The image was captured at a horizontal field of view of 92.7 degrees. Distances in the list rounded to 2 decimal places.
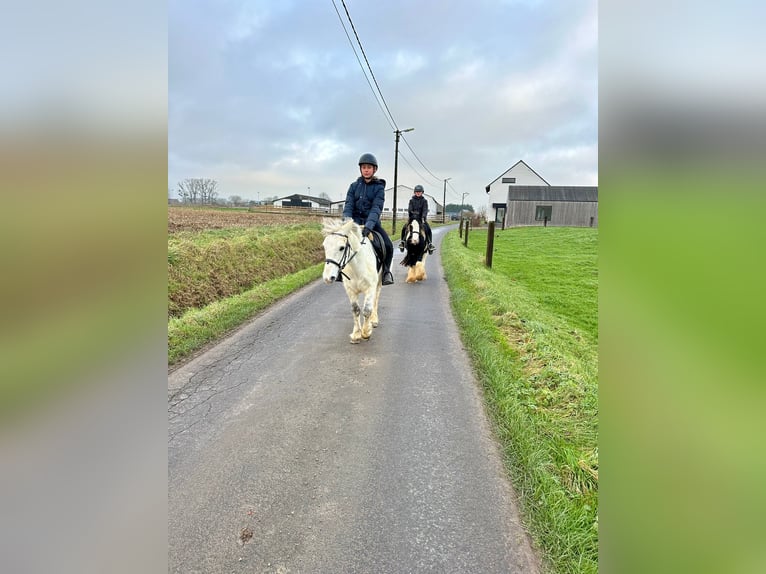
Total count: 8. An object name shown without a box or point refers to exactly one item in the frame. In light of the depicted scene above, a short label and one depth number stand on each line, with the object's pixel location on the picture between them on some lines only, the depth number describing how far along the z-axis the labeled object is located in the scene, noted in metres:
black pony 9.62
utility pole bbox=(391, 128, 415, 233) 27.55
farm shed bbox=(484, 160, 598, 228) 31.41
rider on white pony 5.86
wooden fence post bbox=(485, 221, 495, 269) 12.40
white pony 4.84
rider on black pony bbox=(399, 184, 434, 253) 10.00
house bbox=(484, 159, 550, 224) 50.12
